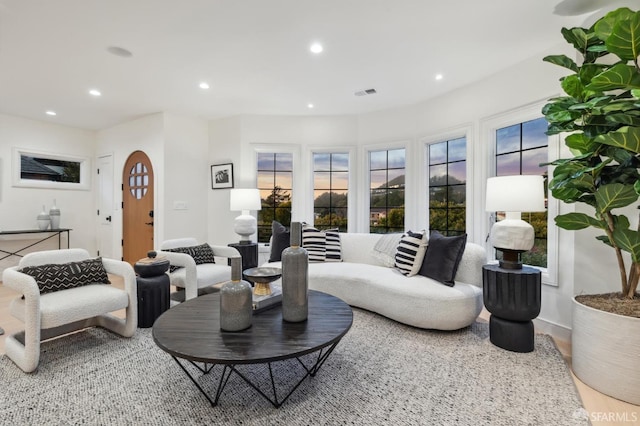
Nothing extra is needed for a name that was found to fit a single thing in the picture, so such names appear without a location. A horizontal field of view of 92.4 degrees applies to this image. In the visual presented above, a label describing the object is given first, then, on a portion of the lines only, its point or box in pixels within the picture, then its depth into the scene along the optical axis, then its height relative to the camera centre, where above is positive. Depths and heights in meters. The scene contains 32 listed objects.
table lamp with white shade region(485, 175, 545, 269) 2.35 +0.02
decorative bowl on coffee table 2.01 -0.46
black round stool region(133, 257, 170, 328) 2.77 -0.75
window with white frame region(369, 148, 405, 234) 4.64 +0.29
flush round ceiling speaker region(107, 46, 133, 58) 2.85 +1.48
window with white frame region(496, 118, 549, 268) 3.06 +0.57
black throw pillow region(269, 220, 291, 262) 3.86 -0.42
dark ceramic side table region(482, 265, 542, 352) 2.30 -0.72
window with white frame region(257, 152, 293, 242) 5.01 +0.37
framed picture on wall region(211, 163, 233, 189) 4.93 +0.53
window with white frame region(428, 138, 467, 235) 3.94 +0.32
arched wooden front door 4.96 +0.01
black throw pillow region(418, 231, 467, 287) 2.79 -0.46
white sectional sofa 2.60 -0.75
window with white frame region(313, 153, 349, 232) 4.98 +0.31
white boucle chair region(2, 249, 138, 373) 2.01 -0.72
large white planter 1.76 -0.85
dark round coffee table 1.43 -0.67
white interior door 5.56 +0.03
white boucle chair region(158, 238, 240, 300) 3.03 -0.67
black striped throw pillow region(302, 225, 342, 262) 3.79 -0.45
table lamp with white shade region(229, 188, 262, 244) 4.19 +0.02
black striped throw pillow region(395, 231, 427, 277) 3.04 -0.44
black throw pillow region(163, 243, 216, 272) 3.49 -0.51
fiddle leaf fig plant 1.68 +0.49
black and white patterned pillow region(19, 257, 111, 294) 2.36 -0.54
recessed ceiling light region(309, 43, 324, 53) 2.80 +1.50
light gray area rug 1.61 -1.09
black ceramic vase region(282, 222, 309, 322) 1.80 -0.45
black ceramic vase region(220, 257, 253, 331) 1.64 -0.50
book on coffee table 1.96 -0.61
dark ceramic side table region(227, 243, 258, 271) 4.09 -0.60
